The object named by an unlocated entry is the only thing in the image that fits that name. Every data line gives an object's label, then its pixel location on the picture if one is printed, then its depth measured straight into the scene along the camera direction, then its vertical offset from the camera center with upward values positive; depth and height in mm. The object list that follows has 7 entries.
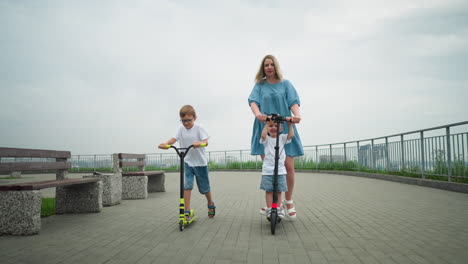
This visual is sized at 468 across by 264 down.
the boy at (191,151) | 4336 +83
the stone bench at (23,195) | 3811 -429
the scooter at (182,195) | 3836 -479
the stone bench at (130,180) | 6961 -511
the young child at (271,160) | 3951 -56
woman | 4148 +711
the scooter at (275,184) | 3537 -336
